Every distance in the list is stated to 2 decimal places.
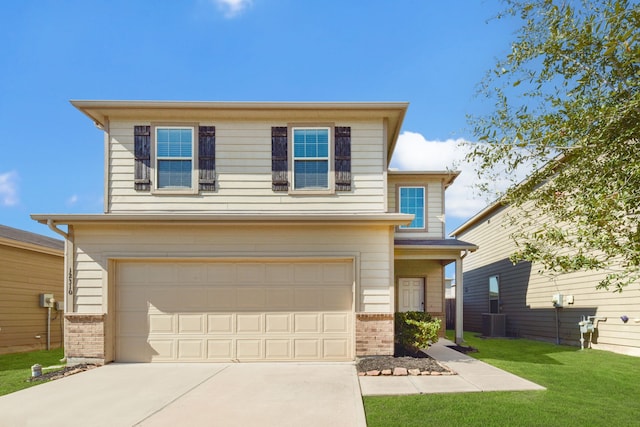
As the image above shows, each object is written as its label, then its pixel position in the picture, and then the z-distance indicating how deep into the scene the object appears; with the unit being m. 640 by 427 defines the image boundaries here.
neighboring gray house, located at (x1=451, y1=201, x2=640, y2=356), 11.62
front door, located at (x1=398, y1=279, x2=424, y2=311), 15.17
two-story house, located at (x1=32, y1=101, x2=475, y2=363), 9.60
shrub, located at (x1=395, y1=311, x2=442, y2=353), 9.71
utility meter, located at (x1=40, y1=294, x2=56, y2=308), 14.00
